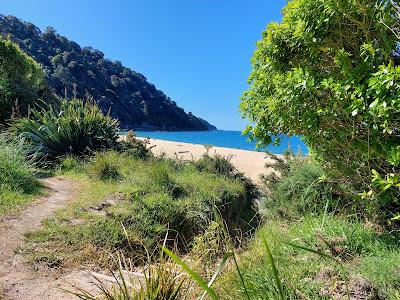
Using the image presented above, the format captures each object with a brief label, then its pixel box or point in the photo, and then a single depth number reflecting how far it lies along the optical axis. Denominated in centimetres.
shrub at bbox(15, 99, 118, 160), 955
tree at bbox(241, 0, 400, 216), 293
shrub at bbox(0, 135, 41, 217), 562
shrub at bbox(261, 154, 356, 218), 497
